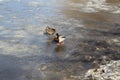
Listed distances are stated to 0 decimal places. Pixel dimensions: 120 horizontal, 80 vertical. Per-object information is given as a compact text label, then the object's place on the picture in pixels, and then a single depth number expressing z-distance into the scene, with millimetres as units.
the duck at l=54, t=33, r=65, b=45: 10330
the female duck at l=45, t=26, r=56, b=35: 11273
